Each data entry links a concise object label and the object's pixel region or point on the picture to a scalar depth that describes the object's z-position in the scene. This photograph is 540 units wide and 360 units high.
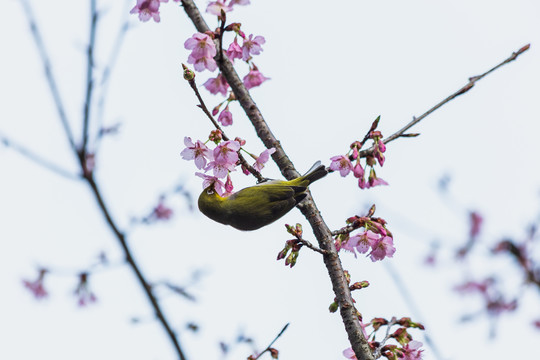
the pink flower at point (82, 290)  9.41
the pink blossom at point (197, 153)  7.87
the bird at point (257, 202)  8.58
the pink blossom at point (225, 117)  9.35
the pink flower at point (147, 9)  8.11
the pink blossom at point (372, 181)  8.31
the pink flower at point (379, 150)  7.63
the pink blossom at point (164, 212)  18.16
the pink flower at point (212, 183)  8.25
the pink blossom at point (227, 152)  7.41
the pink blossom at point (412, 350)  7.59
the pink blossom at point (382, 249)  7.79
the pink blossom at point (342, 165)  8.03
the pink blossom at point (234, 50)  9.02
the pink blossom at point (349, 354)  7.73
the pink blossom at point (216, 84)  9.21
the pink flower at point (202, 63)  8.05
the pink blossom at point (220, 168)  7.69
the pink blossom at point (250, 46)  9.12
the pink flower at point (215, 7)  7.94
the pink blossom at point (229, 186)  8.55
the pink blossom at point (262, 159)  7.55
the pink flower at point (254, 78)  10.09
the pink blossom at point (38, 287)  13.60
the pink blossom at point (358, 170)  8.12
